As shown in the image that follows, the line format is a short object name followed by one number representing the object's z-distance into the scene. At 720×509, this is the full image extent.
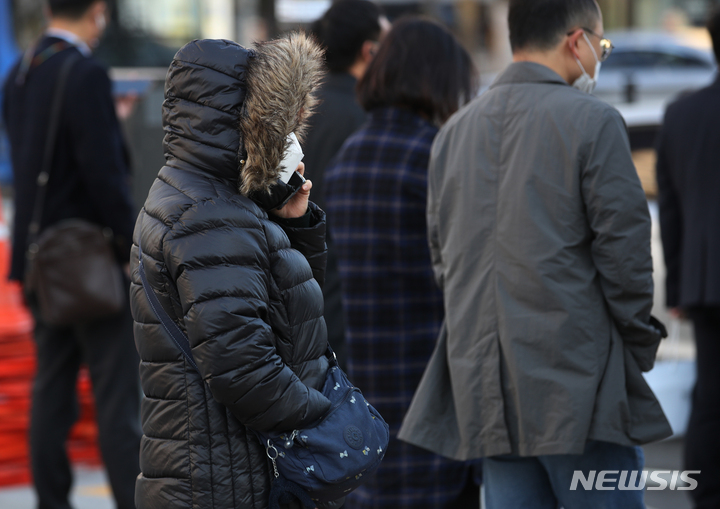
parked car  41.34
